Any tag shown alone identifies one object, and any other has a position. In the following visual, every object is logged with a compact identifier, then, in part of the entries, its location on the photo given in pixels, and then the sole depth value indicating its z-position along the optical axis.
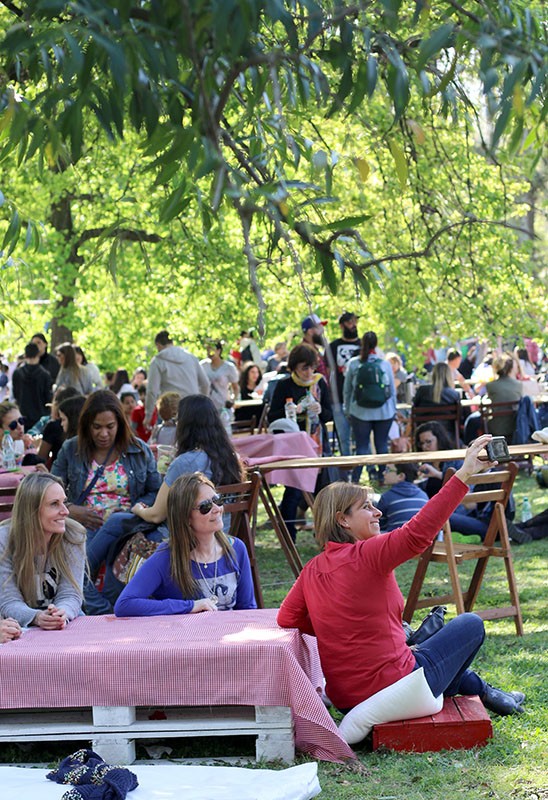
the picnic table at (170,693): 5.01
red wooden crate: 5.14
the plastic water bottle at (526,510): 11.55
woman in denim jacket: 8.03
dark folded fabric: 4.32
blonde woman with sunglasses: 5.98
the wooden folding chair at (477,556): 7.26
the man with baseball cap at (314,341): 12.64
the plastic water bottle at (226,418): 11.33
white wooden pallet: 5.04
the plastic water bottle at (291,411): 11.10
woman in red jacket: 5.11
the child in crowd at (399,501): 8.87
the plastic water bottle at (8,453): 9.35
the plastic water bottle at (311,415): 11.27
